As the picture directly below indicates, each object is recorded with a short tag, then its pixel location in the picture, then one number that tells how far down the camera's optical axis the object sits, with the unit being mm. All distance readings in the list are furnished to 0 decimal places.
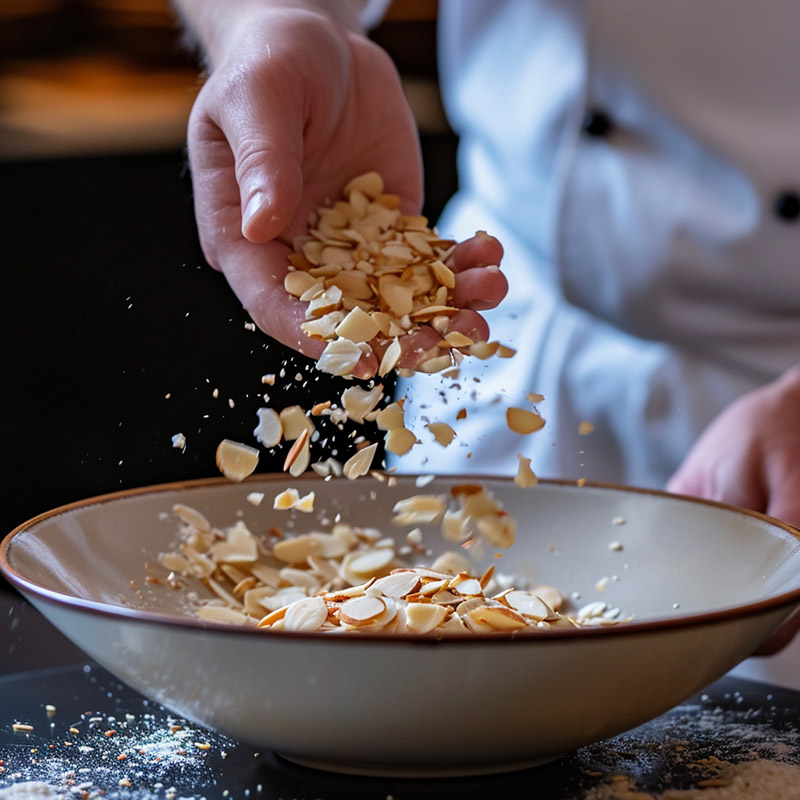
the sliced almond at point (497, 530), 728
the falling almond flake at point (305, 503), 757
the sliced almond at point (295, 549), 801
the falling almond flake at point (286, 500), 766
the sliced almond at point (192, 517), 776
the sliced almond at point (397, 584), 693
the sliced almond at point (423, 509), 749
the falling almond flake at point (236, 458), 754
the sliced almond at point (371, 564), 792
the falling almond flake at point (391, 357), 728
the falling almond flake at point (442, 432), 736
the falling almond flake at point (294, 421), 754
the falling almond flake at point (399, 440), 729
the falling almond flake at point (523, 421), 753
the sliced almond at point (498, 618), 653
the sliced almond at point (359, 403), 736
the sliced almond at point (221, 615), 737
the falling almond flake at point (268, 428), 755
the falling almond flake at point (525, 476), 763
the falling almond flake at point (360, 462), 760
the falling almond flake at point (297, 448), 746
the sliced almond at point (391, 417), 736
